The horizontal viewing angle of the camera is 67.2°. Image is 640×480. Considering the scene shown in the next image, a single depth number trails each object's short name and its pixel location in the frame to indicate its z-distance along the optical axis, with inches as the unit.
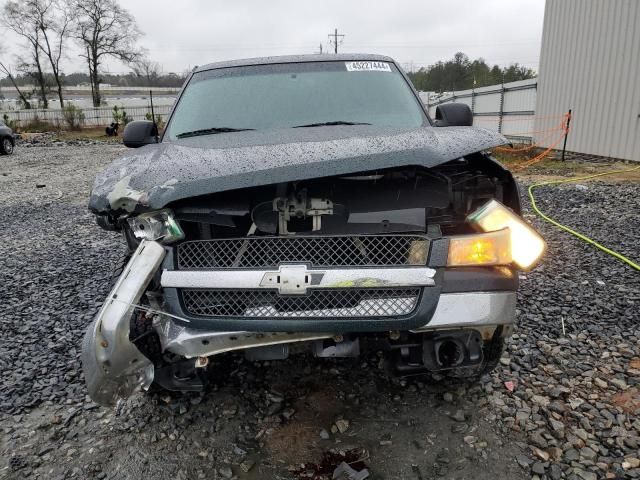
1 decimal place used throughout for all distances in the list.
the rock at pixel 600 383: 97.9
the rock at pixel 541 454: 78.8
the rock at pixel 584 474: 74.4
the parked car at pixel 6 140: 634.2
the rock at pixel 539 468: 75.9
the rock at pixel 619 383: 97.3
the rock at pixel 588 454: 78.4
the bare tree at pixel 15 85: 1477.6
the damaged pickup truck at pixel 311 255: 71.6
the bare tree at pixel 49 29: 1470.2
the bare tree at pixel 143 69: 1595.7
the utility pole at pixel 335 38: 1860.5
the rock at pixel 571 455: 78.3
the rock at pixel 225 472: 77.8
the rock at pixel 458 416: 89.0
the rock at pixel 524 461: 77.2
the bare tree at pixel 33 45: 1451.8
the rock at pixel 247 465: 79.2
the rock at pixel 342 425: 88.0
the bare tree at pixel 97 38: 1540.4
